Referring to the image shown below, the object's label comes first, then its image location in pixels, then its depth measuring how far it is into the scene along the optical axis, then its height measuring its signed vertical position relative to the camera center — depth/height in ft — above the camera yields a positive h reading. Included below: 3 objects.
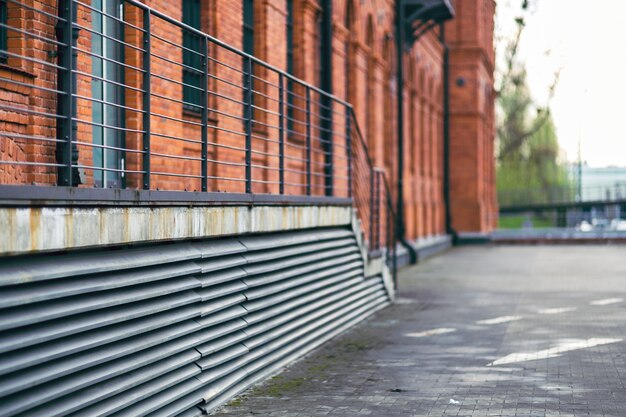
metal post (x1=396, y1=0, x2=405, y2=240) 81.76 +8.00
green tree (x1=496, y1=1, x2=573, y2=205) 198.90 +12.39
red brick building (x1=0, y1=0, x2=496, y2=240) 26.89 +4.85
